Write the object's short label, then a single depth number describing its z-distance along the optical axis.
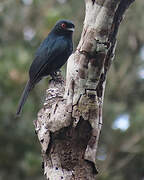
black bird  11.58
